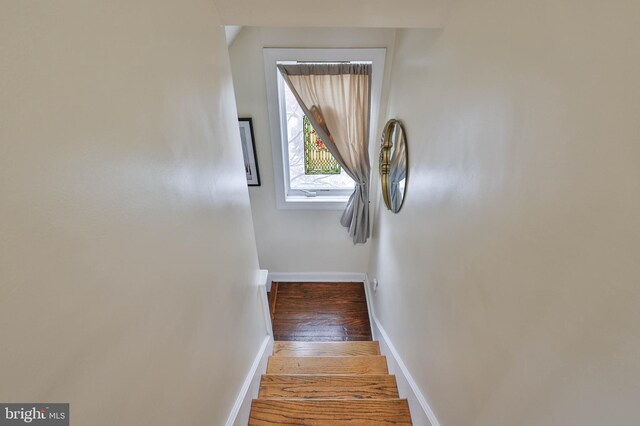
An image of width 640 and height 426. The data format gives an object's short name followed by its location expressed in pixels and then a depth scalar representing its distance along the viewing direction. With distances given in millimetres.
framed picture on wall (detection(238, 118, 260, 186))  2633
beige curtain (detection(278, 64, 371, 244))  2439
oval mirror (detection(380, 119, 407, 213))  2027
